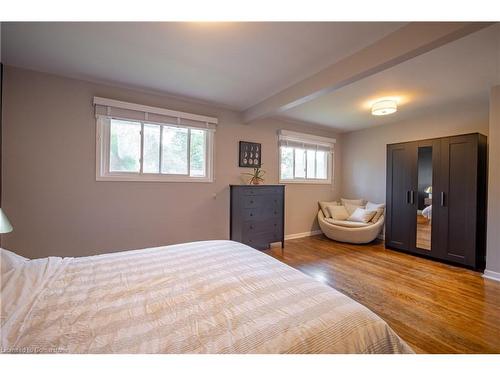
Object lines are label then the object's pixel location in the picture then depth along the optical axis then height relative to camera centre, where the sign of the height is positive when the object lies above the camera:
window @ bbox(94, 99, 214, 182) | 2.79 +0.48
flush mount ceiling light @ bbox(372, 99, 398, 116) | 3.07 +1.15
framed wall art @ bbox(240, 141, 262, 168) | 3.80 +0.55
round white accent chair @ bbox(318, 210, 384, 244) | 3.99 -0.86
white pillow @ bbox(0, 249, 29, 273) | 1.15 -0.44
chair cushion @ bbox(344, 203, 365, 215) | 4.67 -0.46
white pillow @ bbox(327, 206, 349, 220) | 4.56 -0.55
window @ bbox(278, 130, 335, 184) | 4.41 +0.62
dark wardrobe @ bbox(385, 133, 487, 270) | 2.92 -0.16
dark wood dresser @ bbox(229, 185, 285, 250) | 3.47 -0.49
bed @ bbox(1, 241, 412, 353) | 0.73 -0.52
